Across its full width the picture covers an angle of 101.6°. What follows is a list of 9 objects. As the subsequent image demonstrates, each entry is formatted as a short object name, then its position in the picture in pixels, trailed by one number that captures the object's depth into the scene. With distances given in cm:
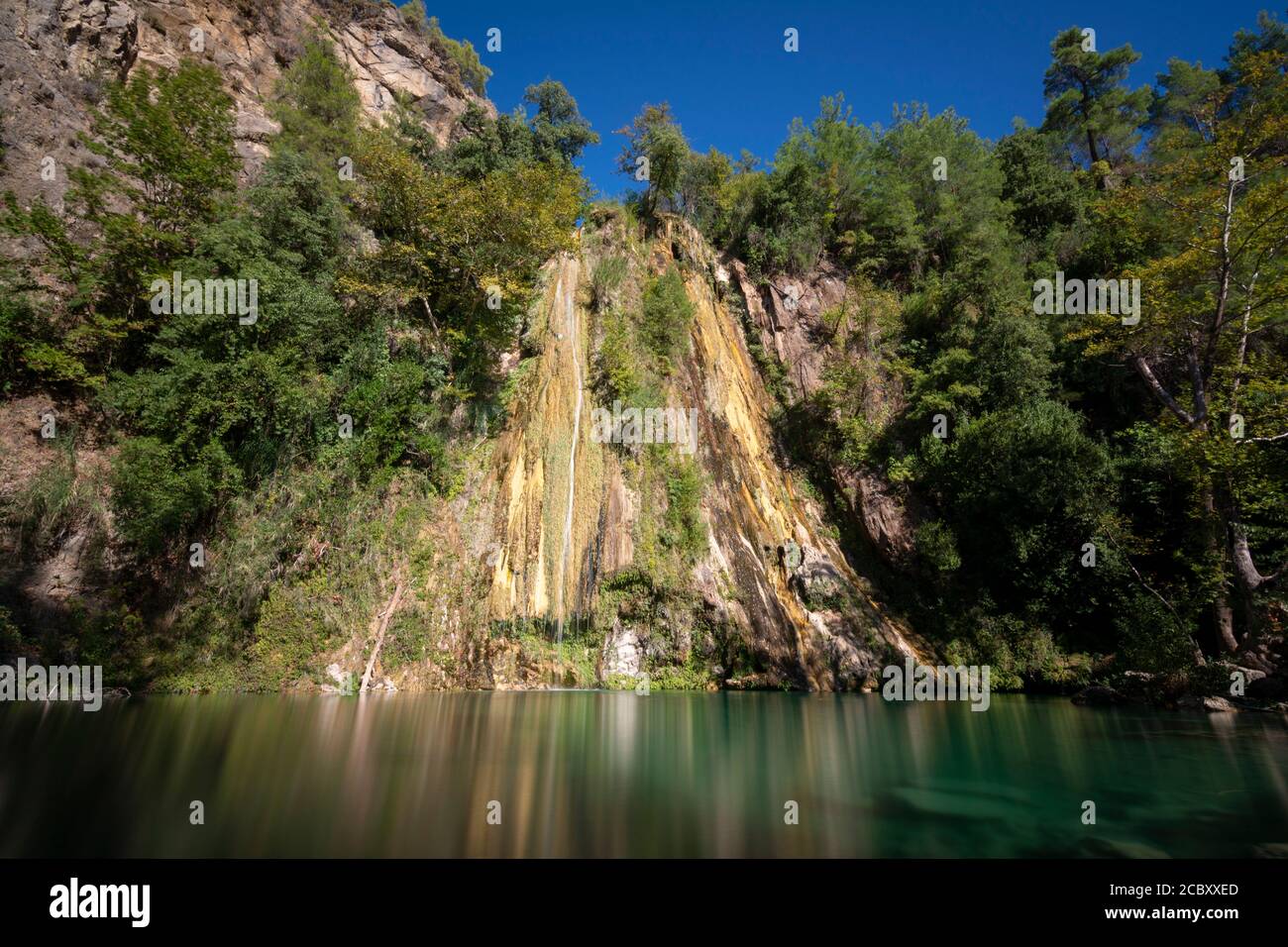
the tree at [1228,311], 1243
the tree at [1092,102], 2858
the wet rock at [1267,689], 1125
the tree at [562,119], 2961
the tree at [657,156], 2286
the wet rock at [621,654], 1393
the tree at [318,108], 2112
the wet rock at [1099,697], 1302
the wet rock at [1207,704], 1130
